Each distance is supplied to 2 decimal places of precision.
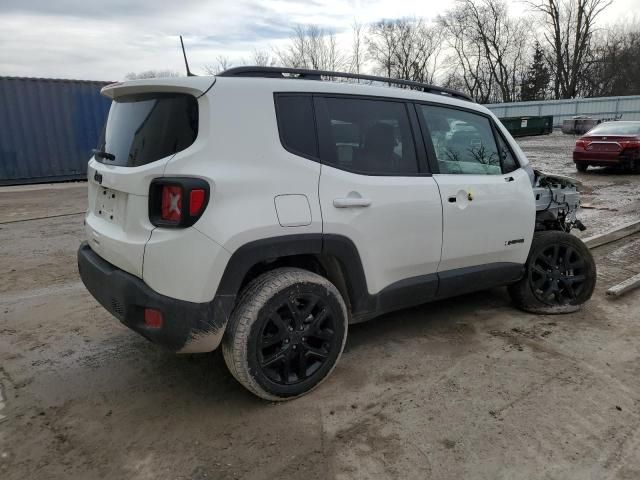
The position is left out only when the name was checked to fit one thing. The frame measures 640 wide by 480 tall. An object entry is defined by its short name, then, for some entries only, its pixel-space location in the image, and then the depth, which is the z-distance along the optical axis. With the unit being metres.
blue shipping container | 12.32
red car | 12.58
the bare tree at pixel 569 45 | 45.56
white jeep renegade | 2.42
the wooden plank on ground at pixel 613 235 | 6.14
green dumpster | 27.95
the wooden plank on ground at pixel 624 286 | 4.45
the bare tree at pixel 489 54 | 51.34
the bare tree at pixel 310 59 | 43.06
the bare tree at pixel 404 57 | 52.16
